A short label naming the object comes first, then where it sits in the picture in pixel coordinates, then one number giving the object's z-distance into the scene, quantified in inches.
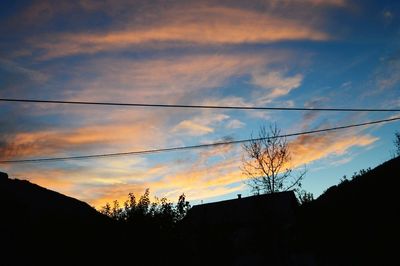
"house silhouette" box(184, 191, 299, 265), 912.3
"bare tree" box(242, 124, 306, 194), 1488.7
